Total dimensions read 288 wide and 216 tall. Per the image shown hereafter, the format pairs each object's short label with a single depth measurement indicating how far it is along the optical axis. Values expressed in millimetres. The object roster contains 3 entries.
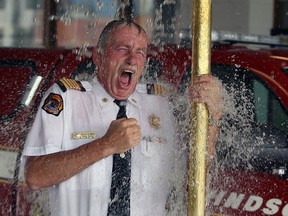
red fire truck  7926
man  5594
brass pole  5004
